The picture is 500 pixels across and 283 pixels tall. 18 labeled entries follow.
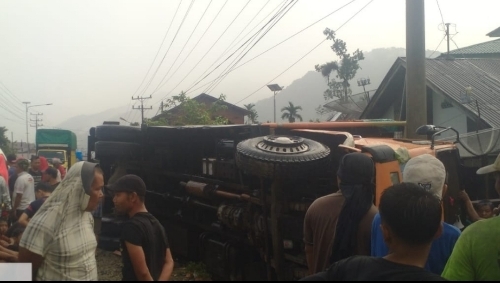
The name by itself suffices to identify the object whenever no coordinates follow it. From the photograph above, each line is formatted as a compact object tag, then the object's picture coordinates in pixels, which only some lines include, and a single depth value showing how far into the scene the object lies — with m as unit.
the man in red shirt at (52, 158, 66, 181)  12.94
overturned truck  5.62
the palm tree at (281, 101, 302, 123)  71.64
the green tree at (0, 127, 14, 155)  57.60
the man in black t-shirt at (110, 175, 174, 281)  3.52
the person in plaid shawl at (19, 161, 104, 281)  3.05
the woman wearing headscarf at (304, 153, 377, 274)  3.57
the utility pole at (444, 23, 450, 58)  25.13
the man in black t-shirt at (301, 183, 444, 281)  1.92
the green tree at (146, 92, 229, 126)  30.25
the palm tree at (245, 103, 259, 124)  56.49
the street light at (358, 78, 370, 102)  34.03
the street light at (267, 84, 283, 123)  34.41
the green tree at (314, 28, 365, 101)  54.44
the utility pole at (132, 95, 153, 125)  56.73
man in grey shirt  9.24
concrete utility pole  9.31
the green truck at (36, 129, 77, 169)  31.81
